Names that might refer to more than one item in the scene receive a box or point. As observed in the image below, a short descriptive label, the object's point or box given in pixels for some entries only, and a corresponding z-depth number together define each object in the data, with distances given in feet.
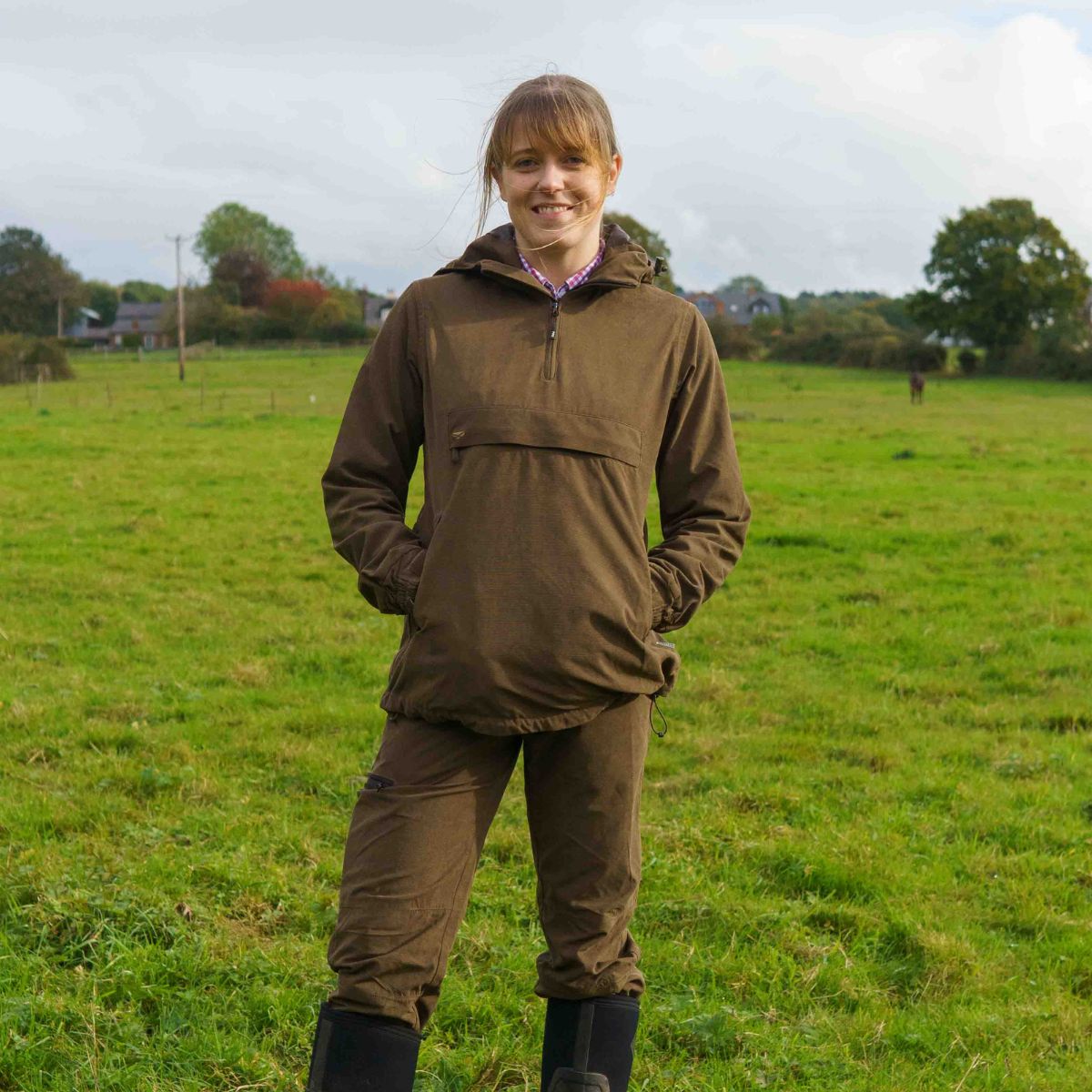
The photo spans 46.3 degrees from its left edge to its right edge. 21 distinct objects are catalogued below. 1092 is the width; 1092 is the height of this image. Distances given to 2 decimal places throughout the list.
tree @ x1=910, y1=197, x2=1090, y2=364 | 211.61
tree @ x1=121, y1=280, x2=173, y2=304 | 432.25
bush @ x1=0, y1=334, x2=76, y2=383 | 162.40
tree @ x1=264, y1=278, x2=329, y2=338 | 252.83
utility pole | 175.63
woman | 8.54
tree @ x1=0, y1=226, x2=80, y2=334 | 307.37
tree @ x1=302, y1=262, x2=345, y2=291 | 386.11
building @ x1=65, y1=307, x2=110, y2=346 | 373.61
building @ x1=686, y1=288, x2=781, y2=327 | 442.50
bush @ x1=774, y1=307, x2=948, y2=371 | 207.51
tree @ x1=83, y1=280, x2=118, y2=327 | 408.26
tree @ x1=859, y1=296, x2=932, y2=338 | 322.96
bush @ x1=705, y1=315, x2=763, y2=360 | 216.95
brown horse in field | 142.72
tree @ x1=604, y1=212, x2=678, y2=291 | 146.95
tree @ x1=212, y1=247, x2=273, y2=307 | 324.60
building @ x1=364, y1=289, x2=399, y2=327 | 355.97
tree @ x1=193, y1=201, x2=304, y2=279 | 388.37
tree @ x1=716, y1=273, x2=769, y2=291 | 461.37
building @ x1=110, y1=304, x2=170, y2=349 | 382.42
